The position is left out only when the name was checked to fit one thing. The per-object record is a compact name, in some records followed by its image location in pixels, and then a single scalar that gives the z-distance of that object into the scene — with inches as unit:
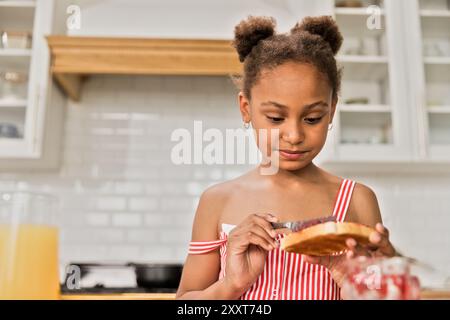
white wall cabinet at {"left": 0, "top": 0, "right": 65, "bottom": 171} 60.7
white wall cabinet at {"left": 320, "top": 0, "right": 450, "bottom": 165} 61.6
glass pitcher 22.4
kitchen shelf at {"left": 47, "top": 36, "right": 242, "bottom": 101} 59.8
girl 20.4
